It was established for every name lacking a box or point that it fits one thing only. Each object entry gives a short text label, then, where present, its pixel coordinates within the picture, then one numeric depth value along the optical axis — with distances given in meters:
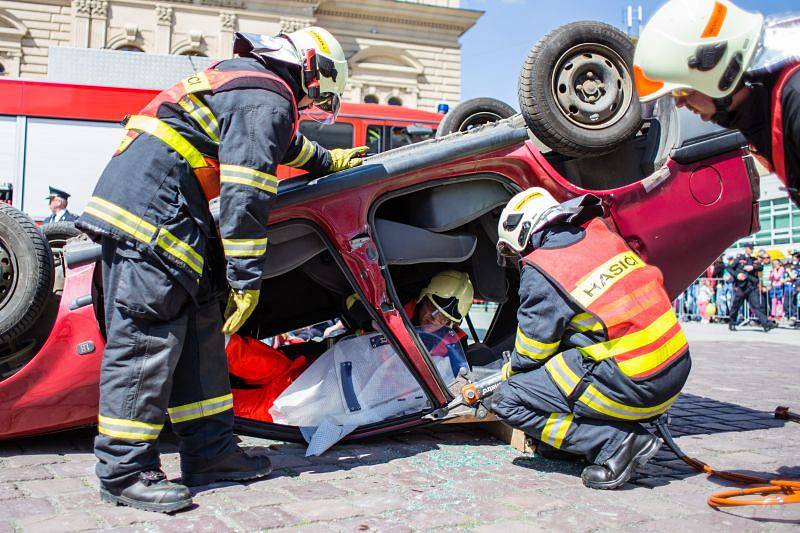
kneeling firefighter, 2.84
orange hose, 2.48
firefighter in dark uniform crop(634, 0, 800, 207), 2.20
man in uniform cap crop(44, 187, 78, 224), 8.43
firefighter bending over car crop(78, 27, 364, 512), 2.58
